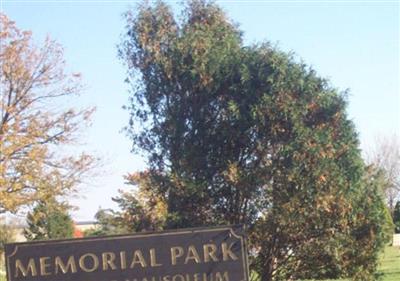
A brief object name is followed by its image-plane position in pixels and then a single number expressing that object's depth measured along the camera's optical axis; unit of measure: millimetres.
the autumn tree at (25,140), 21234
